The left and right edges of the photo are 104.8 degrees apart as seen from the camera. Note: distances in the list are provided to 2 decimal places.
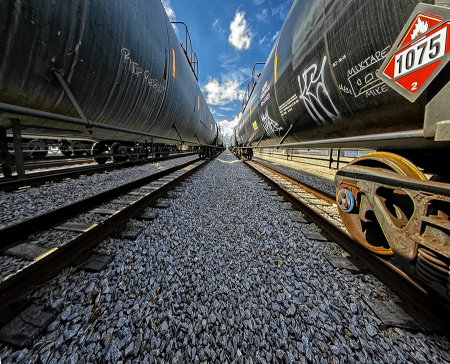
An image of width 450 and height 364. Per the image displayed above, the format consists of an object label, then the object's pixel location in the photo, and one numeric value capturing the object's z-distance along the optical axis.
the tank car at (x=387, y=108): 0.95
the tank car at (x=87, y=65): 1.77
